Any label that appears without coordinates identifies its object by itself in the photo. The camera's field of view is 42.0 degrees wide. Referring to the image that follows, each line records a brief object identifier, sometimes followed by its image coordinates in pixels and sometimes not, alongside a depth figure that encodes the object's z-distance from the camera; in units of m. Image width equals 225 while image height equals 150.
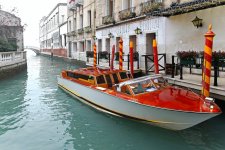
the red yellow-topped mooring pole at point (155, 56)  10.72
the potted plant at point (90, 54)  22.42
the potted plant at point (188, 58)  9.89
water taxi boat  6.63
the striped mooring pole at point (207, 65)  7.31
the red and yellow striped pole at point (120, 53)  12.93
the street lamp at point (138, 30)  15.27
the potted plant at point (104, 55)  19.22
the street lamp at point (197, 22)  10.95
